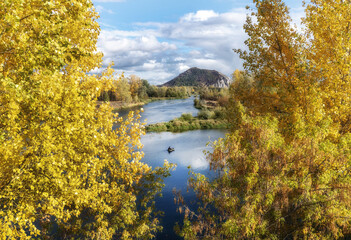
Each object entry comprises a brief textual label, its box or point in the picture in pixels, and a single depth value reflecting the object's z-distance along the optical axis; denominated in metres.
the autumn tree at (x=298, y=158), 8.16
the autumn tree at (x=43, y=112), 5.73
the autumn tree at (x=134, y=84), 115.09
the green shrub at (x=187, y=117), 57.84
